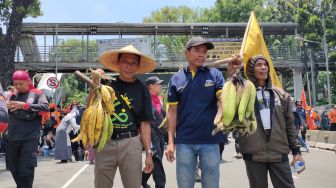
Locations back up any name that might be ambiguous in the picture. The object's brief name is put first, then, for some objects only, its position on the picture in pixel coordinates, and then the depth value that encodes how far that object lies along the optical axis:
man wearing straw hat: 4.32
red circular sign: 21.12
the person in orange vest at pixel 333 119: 22.38
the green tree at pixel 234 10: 45.22
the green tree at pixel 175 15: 55.53
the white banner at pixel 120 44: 31.72
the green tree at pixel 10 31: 23.97
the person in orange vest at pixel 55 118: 19.48
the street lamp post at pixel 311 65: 35.50
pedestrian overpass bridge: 31.86
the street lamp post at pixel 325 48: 34.99
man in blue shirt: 4.42
